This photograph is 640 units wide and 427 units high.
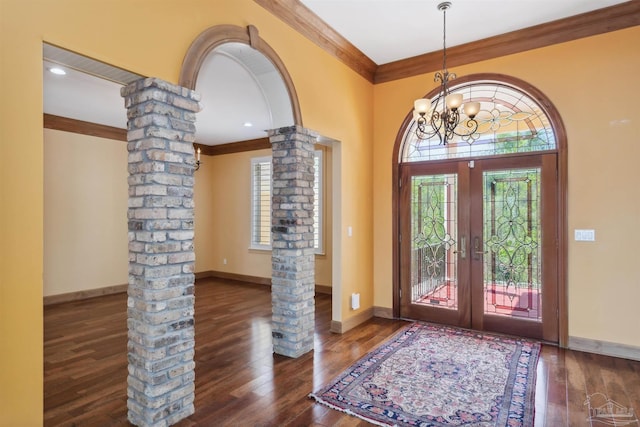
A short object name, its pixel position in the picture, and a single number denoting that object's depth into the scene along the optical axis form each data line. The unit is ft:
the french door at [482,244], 13.05
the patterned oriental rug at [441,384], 8.29
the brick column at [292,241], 11.58
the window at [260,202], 24.95
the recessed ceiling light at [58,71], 12.77
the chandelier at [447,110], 10.12
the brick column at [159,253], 7.49
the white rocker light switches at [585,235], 12.19
